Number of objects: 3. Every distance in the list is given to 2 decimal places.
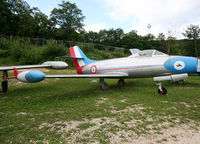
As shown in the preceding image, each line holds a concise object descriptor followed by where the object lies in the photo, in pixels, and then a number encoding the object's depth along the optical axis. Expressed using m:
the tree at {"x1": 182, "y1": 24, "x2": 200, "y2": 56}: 42.62
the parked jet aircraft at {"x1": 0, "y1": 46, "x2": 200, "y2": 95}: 5.69
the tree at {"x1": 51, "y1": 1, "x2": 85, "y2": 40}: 51.09
